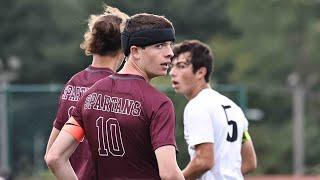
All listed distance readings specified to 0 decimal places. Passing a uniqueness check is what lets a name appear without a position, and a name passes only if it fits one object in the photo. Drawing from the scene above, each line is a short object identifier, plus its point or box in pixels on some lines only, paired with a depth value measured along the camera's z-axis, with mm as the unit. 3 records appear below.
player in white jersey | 15891
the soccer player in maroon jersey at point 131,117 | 12328
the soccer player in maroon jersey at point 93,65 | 14641
